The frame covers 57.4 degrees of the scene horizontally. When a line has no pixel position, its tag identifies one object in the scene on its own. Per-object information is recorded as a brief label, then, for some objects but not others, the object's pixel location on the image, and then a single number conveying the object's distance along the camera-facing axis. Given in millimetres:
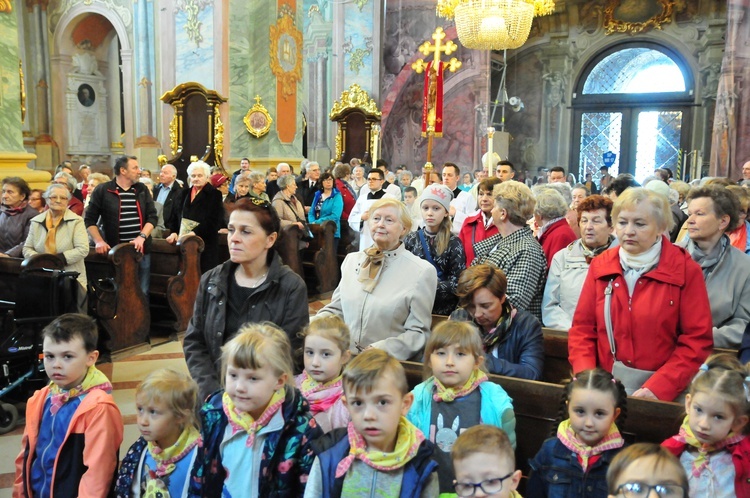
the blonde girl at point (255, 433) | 2285
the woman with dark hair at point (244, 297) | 2902
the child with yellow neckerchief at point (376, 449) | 2102
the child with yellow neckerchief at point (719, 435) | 2168
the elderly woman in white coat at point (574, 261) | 3777
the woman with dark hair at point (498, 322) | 3045
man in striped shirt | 6304
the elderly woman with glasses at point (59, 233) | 5492
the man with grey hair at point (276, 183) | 9828
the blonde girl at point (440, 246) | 3834
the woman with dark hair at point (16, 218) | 5875
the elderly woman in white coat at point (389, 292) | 3160
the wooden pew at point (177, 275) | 6641
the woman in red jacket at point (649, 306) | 2791
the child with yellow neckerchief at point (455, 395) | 2520
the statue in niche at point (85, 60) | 16359
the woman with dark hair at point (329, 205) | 8930
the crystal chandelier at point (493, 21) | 11227
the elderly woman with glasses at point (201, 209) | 6832
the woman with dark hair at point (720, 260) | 3324
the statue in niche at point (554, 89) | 17547
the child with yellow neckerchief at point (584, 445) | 2246
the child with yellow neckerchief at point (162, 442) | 2447
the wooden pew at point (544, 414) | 2549
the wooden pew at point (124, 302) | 5906
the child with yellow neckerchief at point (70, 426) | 2670
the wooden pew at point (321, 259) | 8695
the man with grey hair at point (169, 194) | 7262
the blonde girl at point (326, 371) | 2637
